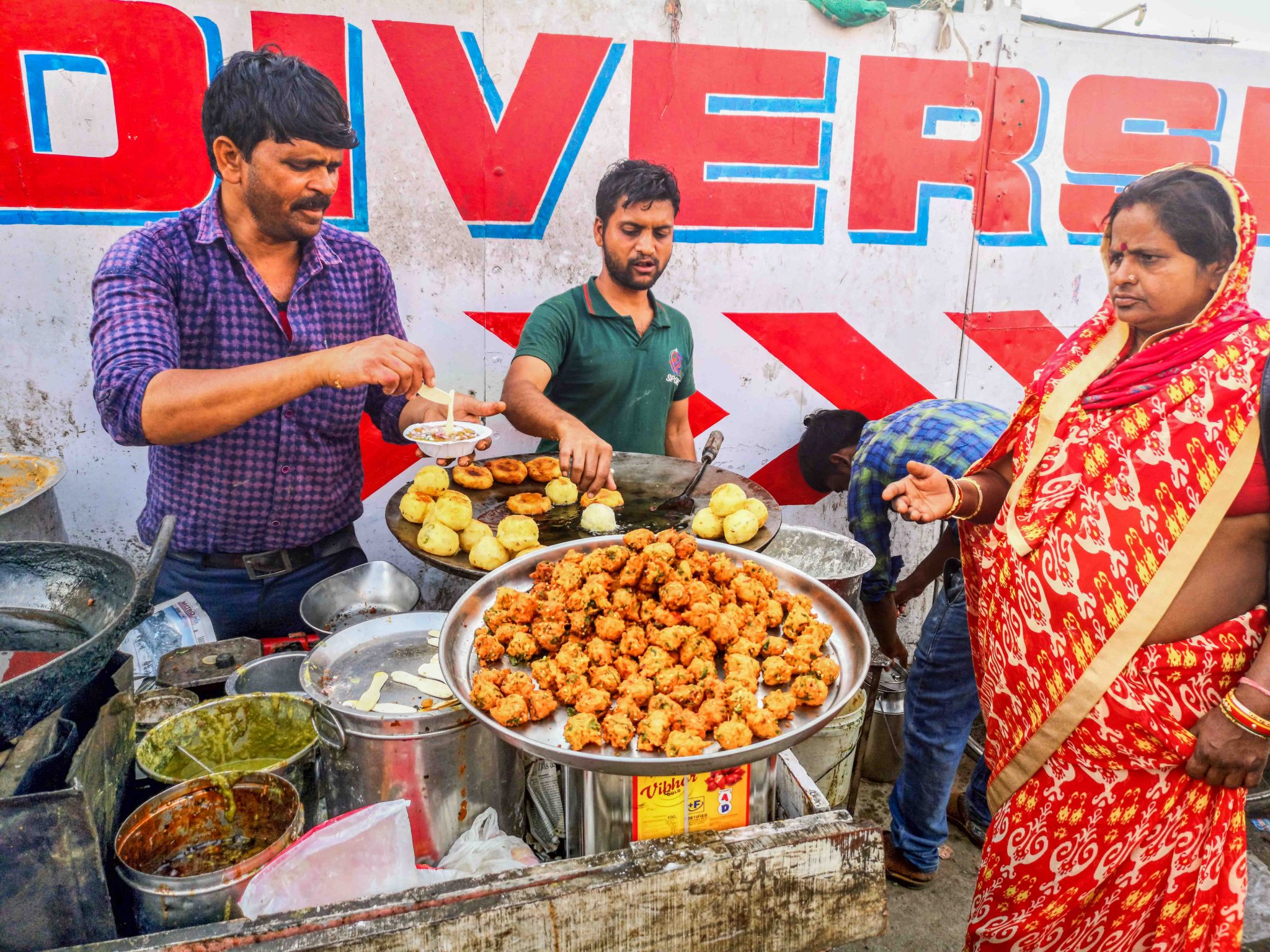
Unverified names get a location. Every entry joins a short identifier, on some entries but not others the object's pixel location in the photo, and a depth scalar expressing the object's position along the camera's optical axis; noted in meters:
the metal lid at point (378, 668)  1.68
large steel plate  1.43
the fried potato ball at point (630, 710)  1.62
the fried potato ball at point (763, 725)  1.54
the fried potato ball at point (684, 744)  1.49
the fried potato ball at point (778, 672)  1.71
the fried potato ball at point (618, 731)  1.52
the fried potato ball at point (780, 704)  1.61
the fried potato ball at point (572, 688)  1.65
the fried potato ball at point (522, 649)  1.77
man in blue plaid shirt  3.27
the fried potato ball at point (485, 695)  1.56
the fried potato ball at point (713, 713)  1.59
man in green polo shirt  3.67
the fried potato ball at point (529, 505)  2.89
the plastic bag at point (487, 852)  1.74
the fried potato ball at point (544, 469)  3.24
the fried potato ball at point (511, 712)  1.54
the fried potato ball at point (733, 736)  1.50
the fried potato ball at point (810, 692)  1.64
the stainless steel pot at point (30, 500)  2.84
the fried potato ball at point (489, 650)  1.76
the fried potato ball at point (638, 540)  2.05
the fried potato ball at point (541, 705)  1.60
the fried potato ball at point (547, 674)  1.69
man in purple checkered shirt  2.29
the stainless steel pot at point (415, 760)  1.69
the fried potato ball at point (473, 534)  2.71
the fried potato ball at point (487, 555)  2.56
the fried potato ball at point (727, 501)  2.81
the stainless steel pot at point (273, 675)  2.39
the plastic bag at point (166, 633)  2.76
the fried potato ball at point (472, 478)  3.16
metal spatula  2.91
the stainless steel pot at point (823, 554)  3.35
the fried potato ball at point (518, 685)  1.61
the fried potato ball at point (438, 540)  2.61
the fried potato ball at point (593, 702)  1.61
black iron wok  1.53
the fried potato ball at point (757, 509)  2.74
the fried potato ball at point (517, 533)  2.65
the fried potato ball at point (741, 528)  2.69
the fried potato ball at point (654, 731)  1.52
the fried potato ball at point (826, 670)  1.69
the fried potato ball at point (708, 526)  2.78
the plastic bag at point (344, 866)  1.50
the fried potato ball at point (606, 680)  1.71
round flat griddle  2.72
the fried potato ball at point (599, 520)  2.72
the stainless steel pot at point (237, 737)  1.95
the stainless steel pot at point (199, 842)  1.49
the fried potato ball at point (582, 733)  1.51
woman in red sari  2.12
